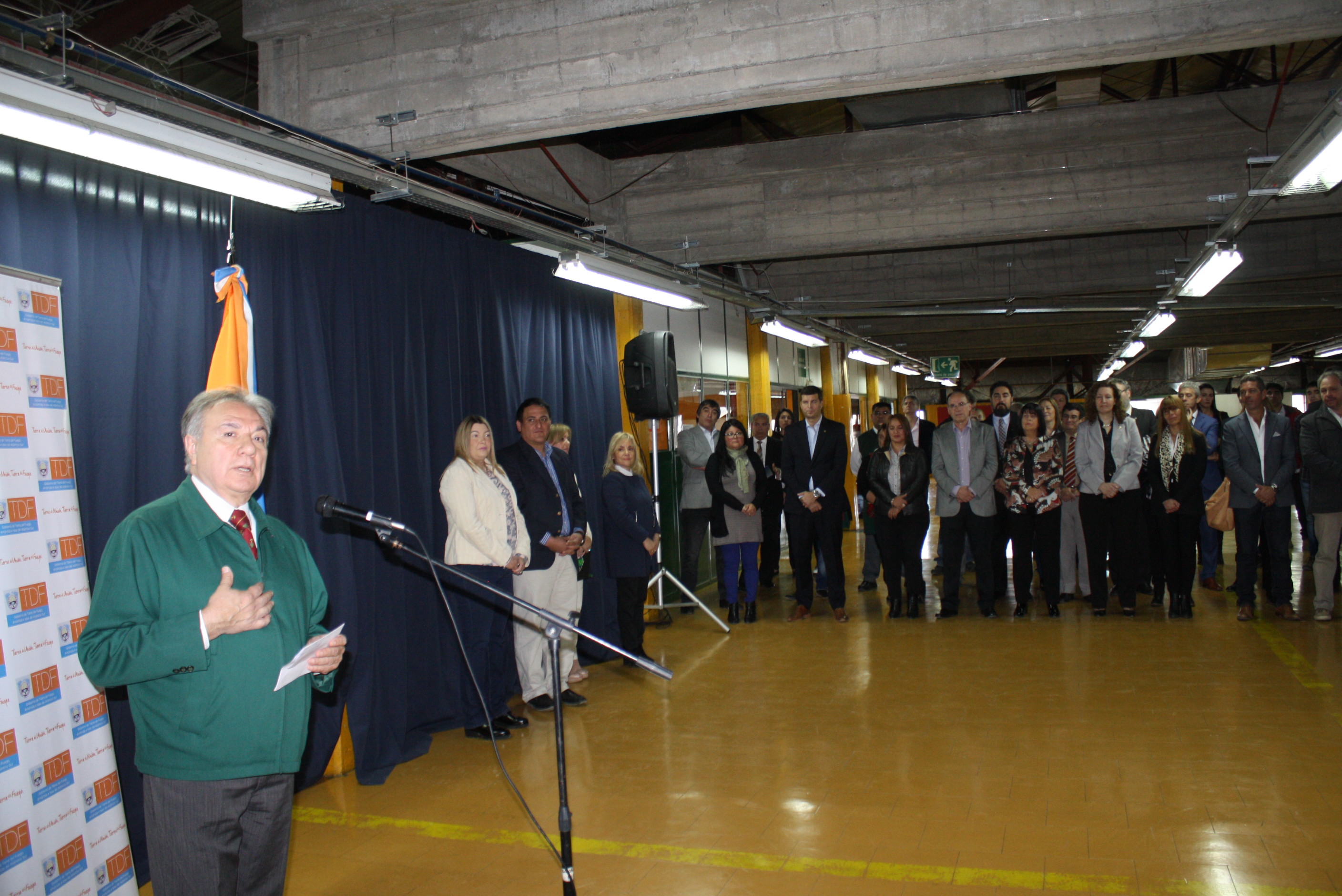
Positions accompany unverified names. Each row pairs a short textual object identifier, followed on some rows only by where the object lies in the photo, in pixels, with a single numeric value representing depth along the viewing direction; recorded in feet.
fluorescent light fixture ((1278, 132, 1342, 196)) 14.89
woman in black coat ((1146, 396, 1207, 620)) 22.67
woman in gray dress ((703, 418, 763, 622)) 24.57
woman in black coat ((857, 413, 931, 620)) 24.20
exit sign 65.87
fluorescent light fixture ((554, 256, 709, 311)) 18.78
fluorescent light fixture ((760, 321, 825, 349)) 31.73
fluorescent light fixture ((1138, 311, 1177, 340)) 36.78
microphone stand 8.18
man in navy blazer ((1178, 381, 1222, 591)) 26.40
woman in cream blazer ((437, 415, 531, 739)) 15.92
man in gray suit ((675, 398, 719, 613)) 25.66
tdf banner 8.63
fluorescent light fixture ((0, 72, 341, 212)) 9.02
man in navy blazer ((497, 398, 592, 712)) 17.44
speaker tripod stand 23.50
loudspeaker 21.72
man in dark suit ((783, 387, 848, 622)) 24.75
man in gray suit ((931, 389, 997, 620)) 23.82
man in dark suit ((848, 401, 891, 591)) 27.91
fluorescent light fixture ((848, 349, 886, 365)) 48.21
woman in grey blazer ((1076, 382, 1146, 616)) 22.70
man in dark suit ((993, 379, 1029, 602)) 24.81
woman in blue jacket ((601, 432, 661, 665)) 20.27
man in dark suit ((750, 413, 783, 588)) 28.48
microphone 8.49
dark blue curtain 10.93
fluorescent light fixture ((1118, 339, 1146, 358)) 52.01
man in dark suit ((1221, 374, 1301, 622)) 21.84
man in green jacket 6.70
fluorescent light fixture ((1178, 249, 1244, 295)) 23.44
